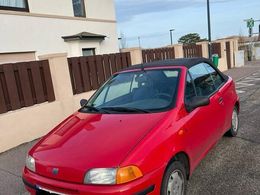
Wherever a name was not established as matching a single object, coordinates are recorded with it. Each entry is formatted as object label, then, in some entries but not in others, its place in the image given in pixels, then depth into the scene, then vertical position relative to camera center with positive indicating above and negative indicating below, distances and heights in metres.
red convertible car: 1.89 -0.80
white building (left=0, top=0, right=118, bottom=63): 7.78 +1.63
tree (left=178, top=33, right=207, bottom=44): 39.90 +2.95
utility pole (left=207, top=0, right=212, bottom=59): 11.96 +0.86
